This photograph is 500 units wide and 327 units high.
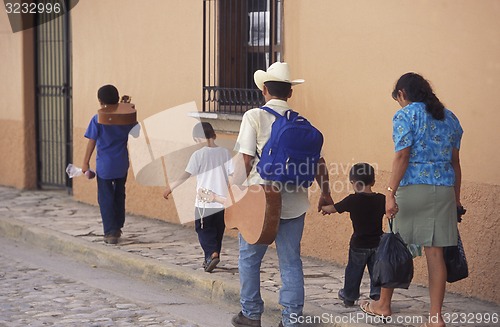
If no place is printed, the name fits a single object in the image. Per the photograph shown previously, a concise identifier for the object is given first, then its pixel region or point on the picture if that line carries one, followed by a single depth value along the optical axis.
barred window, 14.82
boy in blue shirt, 14.54
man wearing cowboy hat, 9.73
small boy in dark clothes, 10.44
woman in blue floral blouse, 9.39
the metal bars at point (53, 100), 20.35
